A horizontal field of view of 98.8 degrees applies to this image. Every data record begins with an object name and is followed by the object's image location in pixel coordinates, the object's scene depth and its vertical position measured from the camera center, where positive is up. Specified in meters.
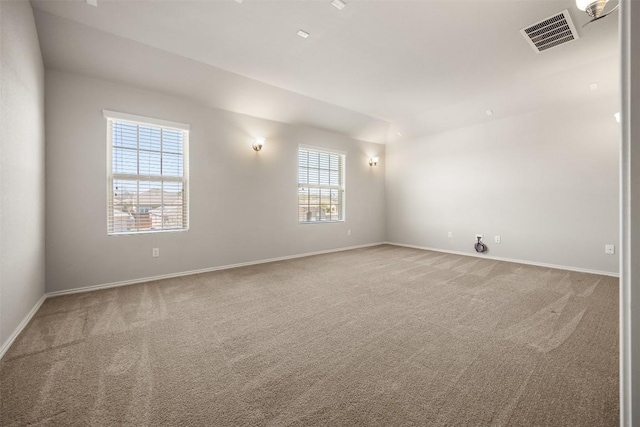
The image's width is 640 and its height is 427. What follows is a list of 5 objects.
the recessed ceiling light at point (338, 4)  2.43 +1.88
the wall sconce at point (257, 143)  4.72 +1.21
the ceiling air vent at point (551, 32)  2.65 +1.87
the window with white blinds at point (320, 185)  5.58 +0.60
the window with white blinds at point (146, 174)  3.55 +0.53
